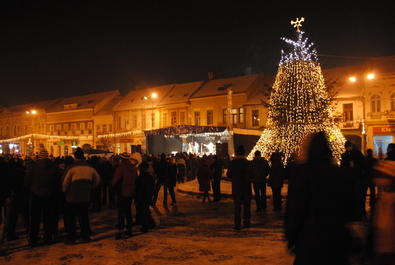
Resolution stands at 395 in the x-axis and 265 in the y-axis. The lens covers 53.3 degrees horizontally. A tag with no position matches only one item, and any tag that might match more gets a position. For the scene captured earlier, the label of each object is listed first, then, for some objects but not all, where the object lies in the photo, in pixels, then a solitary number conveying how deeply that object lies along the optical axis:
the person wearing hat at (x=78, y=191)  7.75
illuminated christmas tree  20.30
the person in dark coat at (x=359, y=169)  10.02
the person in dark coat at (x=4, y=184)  7.59
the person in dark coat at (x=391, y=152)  9.15
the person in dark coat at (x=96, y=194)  12.15
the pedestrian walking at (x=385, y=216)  3.60
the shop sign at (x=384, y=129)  34.38
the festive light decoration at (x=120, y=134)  47.62
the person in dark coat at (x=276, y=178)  11.78
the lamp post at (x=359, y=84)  23.17
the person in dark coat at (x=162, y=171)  13.11
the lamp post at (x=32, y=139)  57.79
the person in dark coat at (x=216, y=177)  14.34
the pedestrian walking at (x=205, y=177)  14.22
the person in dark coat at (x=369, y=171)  9.92
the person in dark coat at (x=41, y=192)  7.64
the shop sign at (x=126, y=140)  50.26
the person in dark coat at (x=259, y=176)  11.65
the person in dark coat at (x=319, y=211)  3.40
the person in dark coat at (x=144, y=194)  8.86
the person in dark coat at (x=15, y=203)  8.38
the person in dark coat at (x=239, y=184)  8.96
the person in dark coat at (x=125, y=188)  8.34
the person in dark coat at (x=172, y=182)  13.25
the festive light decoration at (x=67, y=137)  55.33
